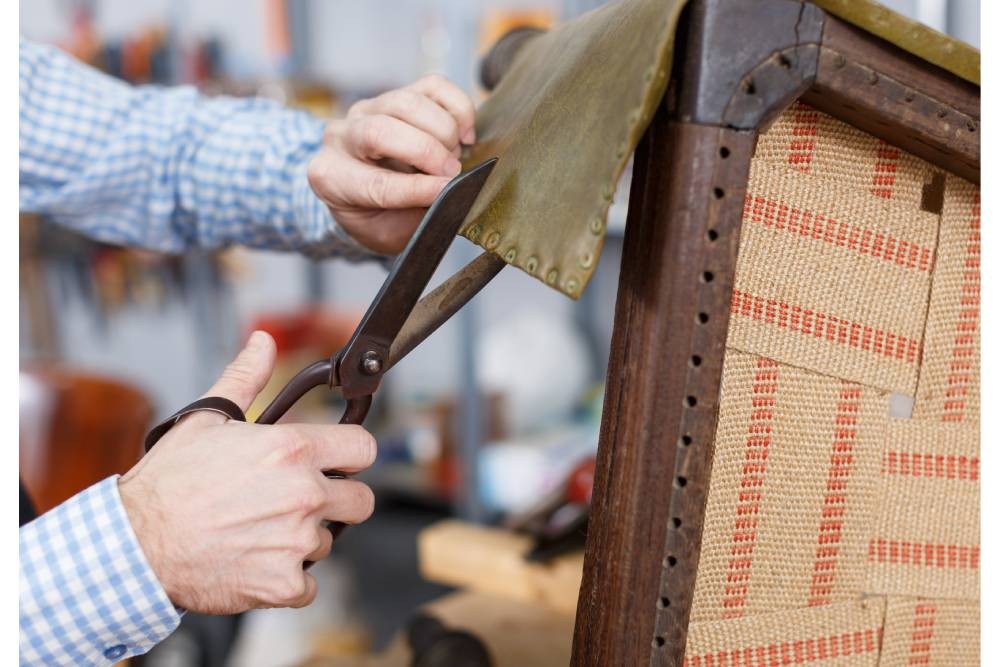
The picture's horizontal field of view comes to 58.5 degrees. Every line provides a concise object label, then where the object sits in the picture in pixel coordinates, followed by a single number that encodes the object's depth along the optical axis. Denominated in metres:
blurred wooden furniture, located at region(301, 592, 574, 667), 1.00
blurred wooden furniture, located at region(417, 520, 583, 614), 1.16
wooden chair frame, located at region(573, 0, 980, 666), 0.49
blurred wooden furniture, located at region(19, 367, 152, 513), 1.54
